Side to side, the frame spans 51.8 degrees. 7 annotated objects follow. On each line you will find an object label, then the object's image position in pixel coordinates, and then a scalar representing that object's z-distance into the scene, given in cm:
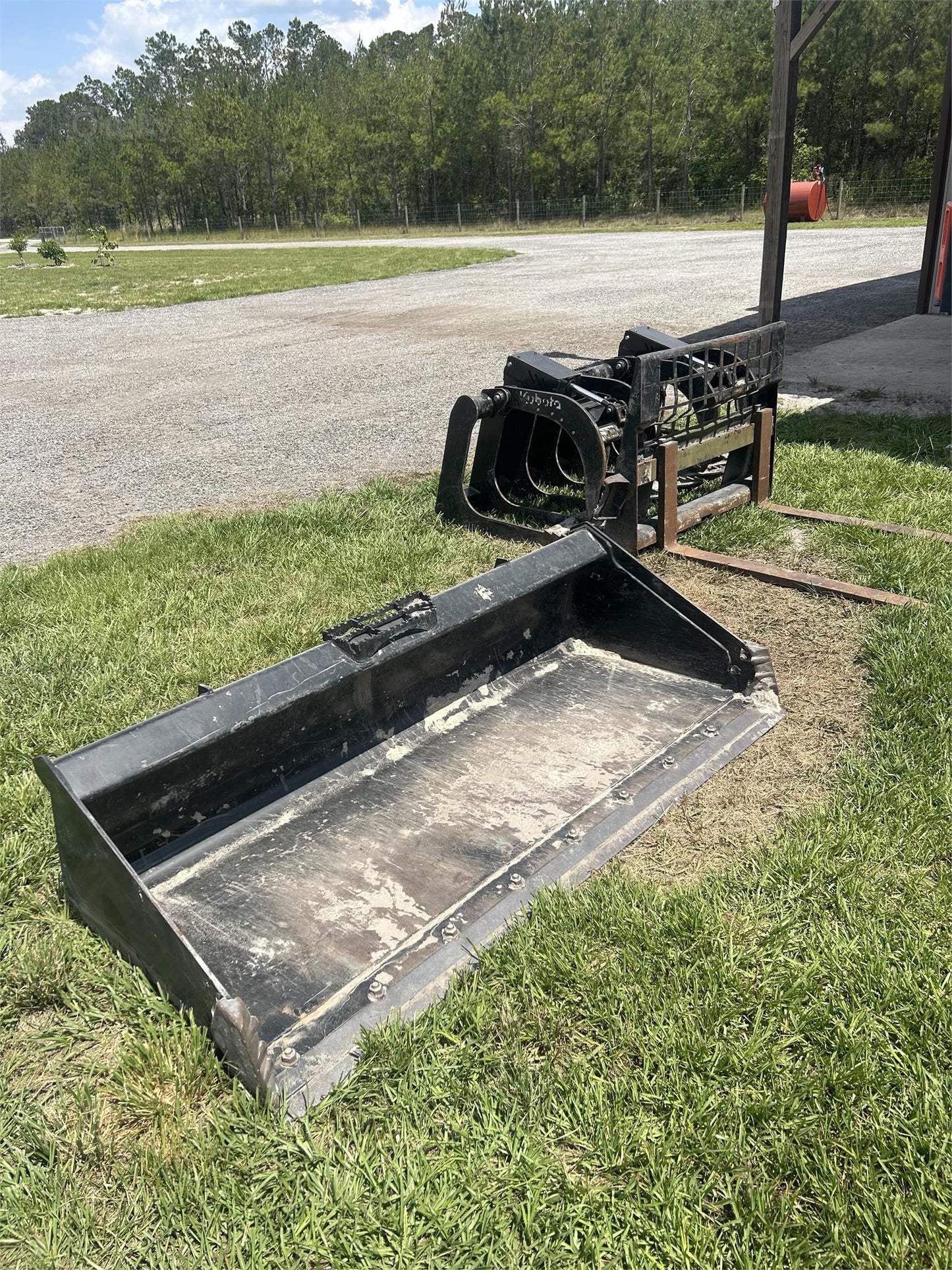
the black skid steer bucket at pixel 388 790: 205
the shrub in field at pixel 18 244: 3759
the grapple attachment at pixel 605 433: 429
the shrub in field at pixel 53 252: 3422
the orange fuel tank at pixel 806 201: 1123
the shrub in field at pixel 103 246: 3312
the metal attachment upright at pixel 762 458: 500
